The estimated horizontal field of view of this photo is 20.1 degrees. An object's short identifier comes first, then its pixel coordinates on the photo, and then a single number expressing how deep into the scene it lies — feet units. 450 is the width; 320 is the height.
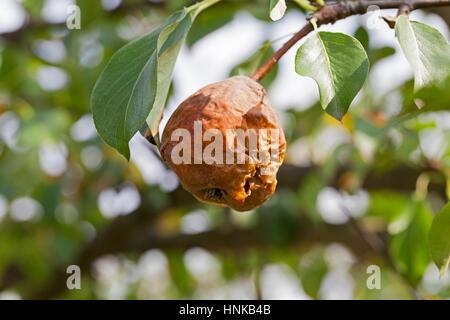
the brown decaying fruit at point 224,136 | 1.73
